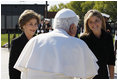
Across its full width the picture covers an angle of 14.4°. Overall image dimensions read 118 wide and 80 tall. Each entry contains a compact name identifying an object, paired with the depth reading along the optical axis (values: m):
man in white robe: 3.83
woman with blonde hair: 5.73
